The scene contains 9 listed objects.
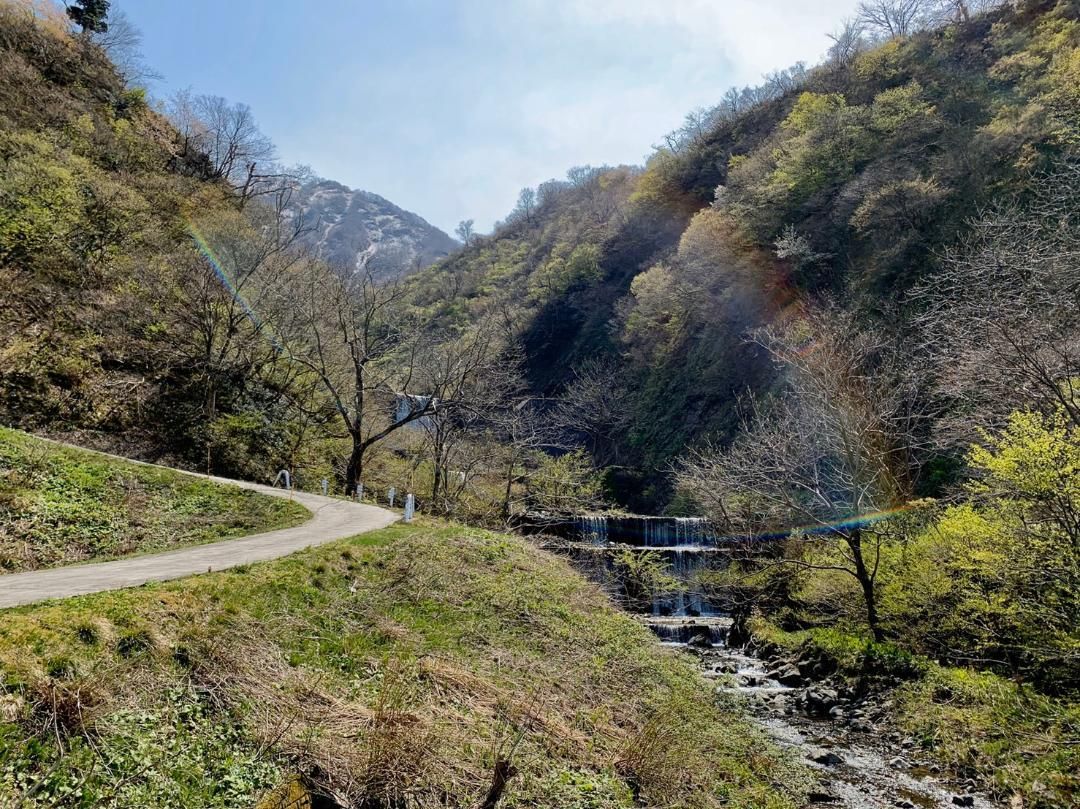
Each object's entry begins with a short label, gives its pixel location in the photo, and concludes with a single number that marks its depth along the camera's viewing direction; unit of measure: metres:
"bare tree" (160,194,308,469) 22.19
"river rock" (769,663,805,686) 14.48
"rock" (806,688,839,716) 12.57
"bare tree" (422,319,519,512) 22.05
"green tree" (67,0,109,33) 35.28
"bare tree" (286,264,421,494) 21.34
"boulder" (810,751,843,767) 9.95
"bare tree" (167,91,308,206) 38.31
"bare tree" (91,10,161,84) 36.38
